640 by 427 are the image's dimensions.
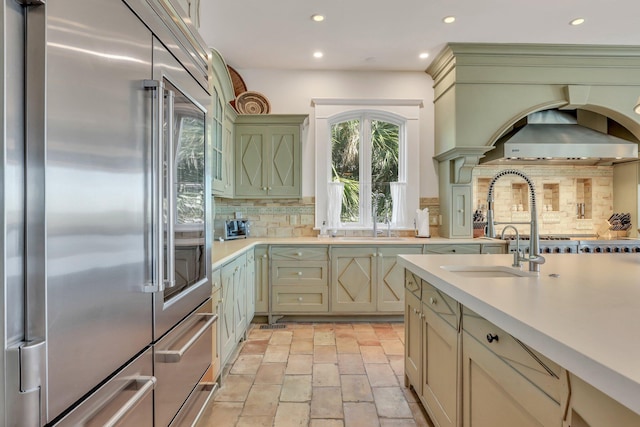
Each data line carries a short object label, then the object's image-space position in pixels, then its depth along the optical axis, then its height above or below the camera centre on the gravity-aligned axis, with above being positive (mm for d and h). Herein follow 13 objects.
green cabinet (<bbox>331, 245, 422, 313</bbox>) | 3668 -688
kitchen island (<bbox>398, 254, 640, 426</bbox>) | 721 -303
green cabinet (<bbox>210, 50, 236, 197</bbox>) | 3018 +873
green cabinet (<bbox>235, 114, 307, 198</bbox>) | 3979 +709
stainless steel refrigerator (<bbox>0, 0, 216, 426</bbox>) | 639 +9
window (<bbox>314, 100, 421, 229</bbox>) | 4262 +676
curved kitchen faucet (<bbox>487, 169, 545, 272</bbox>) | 1634 -135
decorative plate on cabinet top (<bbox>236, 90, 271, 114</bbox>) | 4094 +1376
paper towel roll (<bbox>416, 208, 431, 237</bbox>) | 4078 -95
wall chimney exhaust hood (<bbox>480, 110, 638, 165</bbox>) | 3568 +758
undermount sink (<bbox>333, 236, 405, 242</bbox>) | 3963 -274
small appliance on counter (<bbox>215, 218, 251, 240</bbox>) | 3926 -146
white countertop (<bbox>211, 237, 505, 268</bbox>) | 3442 -279
